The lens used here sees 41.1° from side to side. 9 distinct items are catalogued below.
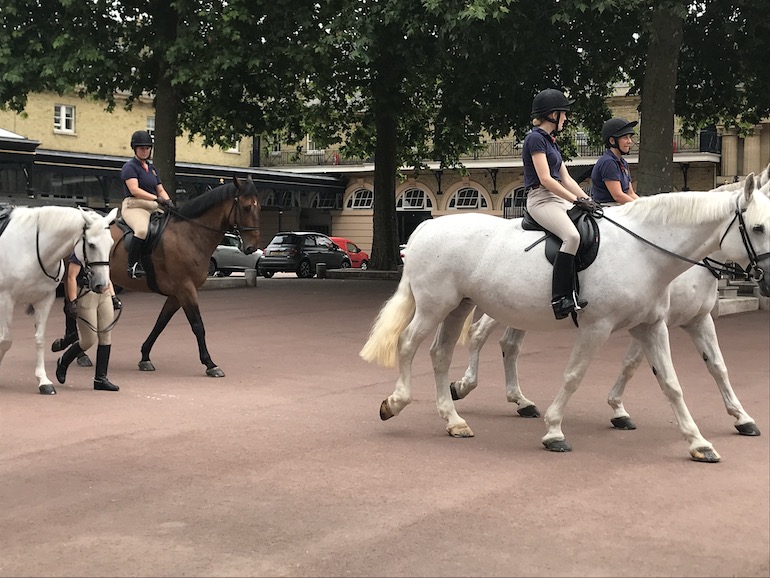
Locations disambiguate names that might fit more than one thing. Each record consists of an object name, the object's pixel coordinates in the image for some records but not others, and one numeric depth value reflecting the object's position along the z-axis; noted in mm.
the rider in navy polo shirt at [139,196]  12969
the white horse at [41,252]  10602
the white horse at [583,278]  7703
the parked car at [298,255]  44469
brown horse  12773
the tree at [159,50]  24000
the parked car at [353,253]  49781
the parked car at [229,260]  40594
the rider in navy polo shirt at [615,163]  9297
